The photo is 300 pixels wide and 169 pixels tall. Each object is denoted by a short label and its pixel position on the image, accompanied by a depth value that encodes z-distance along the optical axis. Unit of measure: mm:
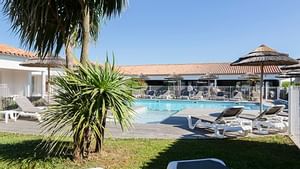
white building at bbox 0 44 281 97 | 13932
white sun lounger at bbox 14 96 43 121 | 9877
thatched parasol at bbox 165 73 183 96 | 26815
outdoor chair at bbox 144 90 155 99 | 25164
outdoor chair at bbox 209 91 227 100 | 23031
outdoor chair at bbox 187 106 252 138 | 7222
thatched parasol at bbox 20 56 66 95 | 11029
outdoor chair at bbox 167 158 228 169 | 2871
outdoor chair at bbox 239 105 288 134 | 7651
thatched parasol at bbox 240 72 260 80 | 23401
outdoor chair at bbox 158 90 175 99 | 24628
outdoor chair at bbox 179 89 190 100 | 24178
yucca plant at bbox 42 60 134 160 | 4451
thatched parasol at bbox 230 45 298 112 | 8734
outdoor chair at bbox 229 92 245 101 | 21985
